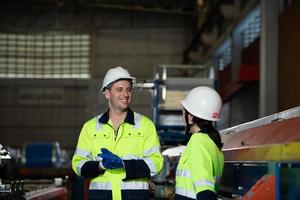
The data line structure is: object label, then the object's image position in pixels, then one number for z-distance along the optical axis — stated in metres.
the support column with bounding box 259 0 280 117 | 9.34
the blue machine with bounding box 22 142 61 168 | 12.47
